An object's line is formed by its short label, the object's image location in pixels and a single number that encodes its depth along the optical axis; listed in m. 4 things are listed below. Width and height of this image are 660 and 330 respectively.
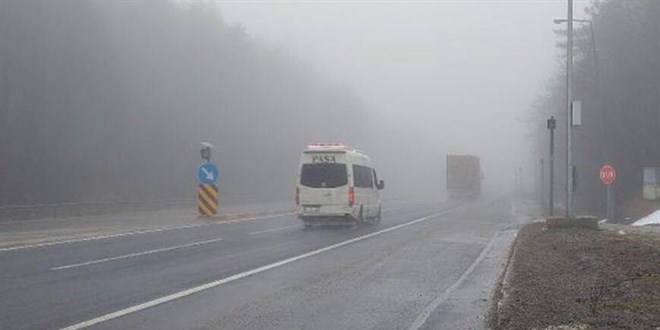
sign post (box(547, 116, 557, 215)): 27.06
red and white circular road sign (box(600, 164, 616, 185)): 34.12
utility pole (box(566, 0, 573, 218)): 25.20
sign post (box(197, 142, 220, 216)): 30.66
